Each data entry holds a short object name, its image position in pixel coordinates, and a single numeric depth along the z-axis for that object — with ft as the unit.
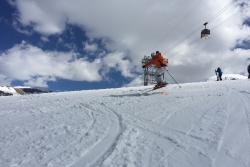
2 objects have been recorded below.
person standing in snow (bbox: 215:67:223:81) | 79.61
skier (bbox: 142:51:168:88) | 37.29
